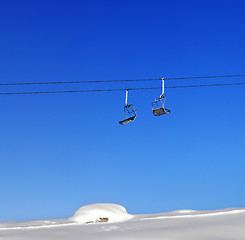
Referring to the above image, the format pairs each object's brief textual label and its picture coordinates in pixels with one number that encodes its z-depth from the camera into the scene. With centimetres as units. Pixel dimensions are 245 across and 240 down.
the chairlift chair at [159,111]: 1558
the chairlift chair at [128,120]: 1588
